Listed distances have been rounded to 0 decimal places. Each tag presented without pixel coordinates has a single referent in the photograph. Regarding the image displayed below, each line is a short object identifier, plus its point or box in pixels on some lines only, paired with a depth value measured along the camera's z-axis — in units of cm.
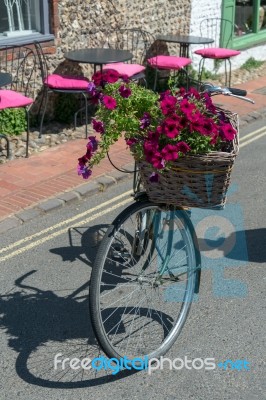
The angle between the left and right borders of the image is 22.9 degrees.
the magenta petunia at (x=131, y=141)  353
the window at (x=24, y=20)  849
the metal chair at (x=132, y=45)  884
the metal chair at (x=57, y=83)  802
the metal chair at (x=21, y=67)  812
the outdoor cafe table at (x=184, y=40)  1002
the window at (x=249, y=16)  1309
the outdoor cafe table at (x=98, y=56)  807
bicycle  360
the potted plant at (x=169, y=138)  339
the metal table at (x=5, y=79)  694
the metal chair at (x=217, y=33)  1062
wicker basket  341
